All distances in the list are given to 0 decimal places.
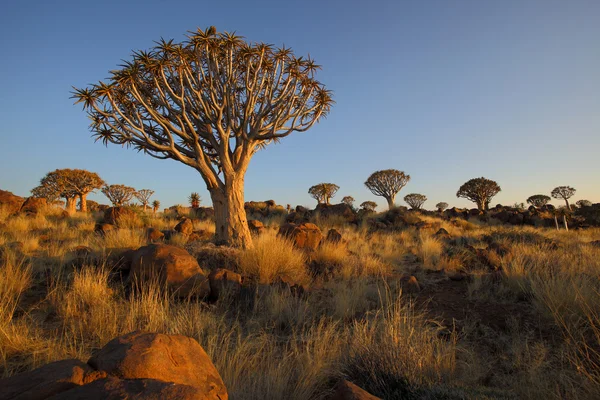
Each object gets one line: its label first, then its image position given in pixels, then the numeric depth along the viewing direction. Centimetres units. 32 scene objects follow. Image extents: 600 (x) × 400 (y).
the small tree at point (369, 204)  4050
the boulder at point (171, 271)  533
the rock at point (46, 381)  172
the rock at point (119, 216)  1304
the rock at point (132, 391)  150
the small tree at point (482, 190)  3027
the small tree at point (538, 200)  3700
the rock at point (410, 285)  643
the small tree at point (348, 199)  4256
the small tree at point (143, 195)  3267
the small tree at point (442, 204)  4152
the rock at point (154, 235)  1012
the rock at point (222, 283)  566
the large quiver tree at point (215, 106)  848
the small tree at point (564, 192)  3628
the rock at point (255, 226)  1235
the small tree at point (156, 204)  2966
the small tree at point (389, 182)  3098
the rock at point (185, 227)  1155
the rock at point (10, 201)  1493
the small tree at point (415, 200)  3697
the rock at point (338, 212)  1786
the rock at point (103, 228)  1133
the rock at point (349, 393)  209
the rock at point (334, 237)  1015
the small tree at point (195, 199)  2485
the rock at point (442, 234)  1371
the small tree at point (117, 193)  3053
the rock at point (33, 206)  1508
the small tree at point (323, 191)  3619
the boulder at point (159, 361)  200
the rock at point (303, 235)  939
